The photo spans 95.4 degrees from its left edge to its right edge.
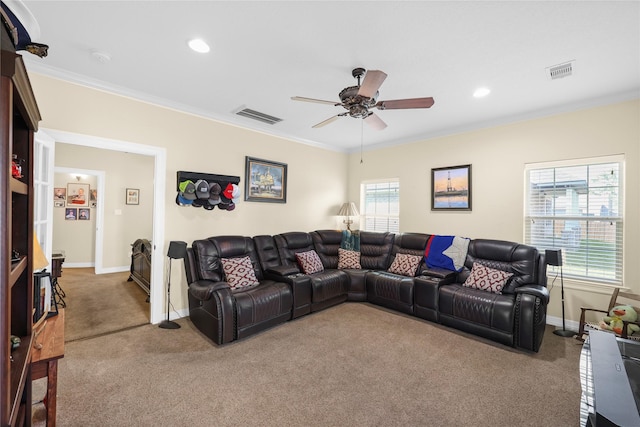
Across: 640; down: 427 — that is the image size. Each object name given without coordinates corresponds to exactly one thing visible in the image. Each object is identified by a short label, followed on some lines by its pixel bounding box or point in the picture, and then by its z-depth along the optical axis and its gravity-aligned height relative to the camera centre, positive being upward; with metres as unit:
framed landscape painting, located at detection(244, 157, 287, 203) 4.55 +0.53
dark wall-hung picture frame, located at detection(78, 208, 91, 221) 6.65 -0.08
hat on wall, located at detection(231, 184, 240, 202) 4.07 +0.28
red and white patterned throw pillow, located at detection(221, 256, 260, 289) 3.61 -0.75
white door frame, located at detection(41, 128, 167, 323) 3.61 -0.27
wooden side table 1.49 -0.76
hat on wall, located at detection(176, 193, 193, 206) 3.69 +0.14
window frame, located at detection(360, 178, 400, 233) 5.50 +0.01
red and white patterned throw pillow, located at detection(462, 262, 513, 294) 3.55 -0.77
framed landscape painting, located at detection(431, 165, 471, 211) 4.51 +0.45
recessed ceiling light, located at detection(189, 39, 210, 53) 2.39 +1.40
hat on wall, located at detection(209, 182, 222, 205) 3.90 +0.26
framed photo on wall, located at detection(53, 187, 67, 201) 6.43 +0.36
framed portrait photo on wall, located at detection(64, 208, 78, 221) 6.53 -0.09
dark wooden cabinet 0.84 -0.08
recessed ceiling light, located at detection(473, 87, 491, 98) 3.21 +1.41
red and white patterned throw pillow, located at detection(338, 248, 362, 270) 4.91 -0.75
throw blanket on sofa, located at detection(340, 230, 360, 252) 5.16 -0.47
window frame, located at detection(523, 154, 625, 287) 3.35 -0.08
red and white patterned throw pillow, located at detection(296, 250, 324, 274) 4.43 -0.75
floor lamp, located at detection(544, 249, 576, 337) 3.35 -0.48
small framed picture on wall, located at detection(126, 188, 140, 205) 6.73 +0.35
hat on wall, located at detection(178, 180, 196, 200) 3.66 +0.29
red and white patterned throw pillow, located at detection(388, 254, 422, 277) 4.41 -0.76
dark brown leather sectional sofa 3.08 -0.93
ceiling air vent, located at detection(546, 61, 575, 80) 2.67 +1.40
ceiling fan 2.42 +1.03
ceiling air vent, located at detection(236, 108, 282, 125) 4.00 +1.40
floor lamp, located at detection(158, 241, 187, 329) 3.42 -0.48
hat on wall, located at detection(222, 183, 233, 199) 4.05 +0.29
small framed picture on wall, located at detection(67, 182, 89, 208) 6.60 +0.37
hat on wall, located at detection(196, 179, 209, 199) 3.74 +0.30
